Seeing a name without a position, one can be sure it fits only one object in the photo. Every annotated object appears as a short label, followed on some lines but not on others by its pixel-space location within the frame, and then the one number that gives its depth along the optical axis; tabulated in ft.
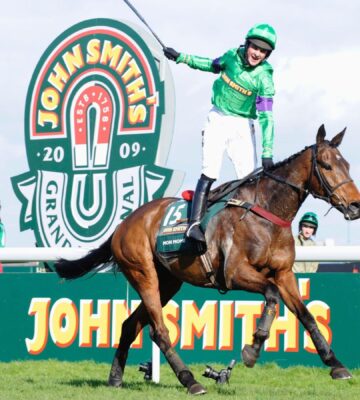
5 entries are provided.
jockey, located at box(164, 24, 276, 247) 43.20
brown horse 40.42
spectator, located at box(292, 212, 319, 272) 56.69
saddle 42.43
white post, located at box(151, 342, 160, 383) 48.18
